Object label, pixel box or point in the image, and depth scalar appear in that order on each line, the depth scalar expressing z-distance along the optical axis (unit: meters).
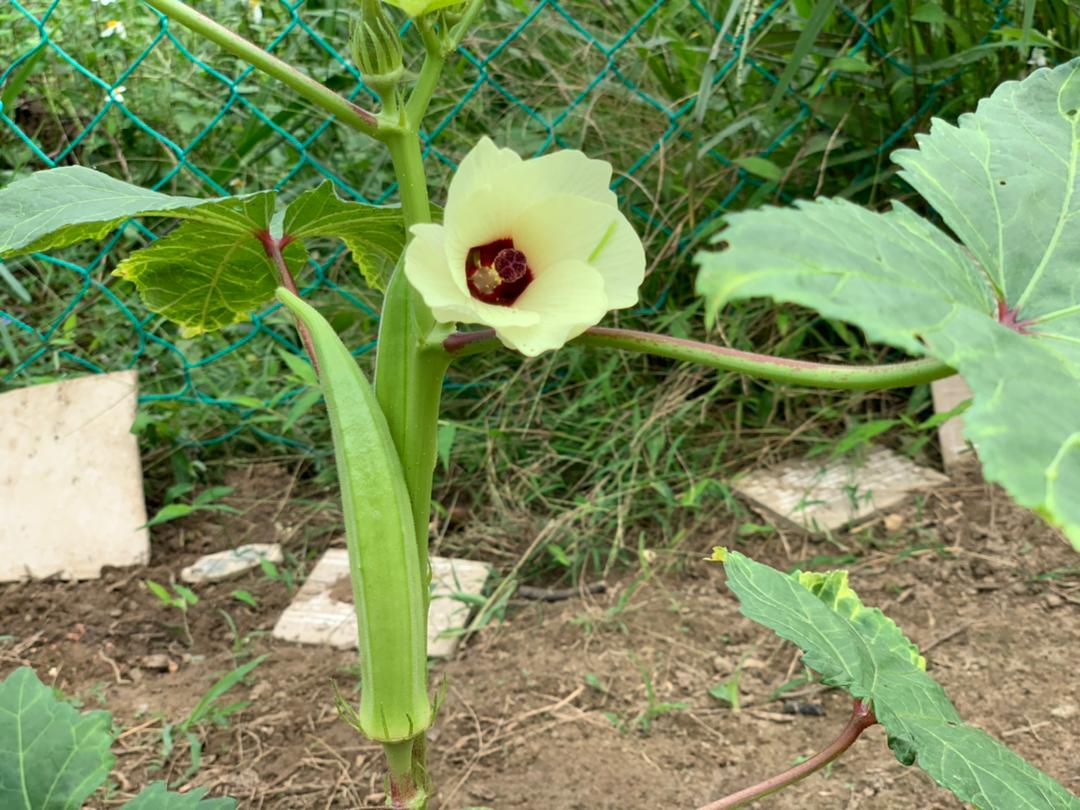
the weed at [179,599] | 1.86
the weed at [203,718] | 1.52
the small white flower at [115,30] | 2.51
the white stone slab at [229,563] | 2.00
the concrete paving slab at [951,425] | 2.07
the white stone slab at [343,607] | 1.78
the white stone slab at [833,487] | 1.96
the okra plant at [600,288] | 0.45
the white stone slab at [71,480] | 2.05
